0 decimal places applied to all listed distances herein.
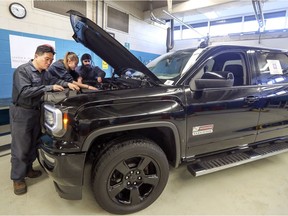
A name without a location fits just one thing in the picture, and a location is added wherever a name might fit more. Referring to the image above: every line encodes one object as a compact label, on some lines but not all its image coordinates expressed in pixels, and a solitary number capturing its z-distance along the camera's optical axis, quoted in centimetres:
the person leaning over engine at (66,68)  288
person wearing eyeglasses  354
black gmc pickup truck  156
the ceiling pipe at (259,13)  505
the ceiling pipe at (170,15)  604
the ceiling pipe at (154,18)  643
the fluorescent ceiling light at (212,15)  710
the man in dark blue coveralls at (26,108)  193
